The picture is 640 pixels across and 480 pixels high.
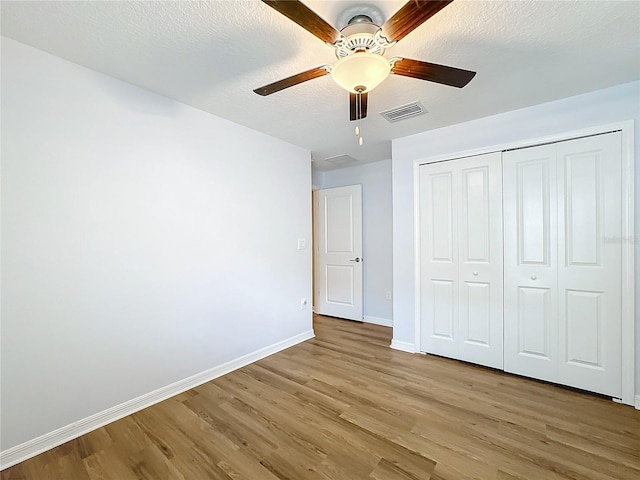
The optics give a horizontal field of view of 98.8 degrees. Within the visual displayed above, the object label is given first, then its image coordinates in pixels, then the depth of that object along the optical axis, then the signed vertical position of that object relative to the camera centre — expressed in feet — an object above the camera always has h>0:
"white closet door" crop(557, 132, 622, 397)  6.87 -0.70
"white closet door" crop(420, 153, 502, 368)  8.51 -0.72
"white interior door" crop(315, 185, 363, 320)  13.87 -0.72
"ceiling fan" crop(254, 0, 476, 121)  3.65 +2.97
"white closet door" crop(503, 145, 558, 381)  7.64 -0.76
